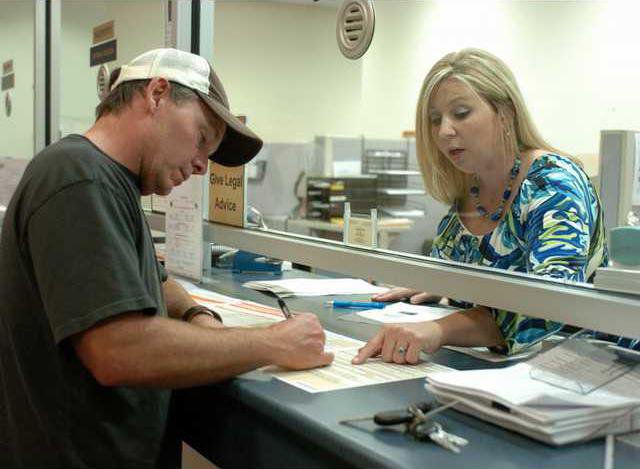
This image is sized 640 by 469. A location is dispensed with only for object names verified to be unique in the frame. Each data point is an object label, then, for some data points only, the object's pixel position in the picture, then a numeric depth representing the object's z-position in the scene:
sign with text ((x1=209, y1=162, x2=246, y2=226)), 2.17
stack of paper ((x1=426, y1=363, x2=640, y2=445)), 0.95
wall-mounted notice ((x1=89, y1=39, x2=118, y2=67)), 3.07
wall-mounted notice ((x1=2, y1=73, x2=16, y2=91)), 3.91
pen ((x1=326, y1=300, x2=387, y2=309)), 1.85
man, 1.04
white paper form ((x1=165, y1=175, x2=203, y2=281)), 2.14
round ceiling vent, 1.82
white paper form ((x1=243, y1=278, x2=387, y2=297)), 2.01
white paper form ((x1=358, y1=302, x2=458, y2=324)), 1.67
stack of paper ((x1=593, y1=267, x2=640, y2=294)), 1.17
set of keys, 0.93
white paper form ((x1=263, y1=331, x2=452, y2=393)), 1.18
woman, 1.38
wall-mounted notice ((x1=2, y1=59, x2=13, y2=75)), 3.96
